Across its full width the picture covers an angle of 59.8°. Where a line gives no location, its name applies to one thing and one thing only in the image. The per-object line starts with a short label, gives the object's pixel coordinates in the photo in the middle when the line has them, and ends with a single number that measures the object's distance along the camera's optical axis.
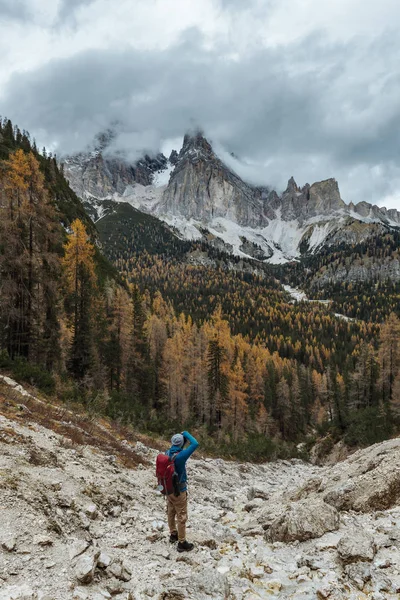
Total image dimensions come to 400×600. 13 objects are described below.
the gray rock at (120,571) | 5.42
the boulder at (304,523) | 7.48
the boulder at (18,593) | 4.27
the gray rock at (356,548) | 6.03
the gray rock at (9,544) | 5.23
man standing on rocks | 7.00
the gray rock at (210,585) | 5.13
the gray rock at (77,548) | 5.54
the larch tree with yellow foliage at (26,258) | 21.73
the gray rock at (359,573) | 5.48
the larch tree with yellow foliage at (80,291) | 28.55
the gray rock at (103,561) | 5.42
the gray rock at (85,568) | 4.97
